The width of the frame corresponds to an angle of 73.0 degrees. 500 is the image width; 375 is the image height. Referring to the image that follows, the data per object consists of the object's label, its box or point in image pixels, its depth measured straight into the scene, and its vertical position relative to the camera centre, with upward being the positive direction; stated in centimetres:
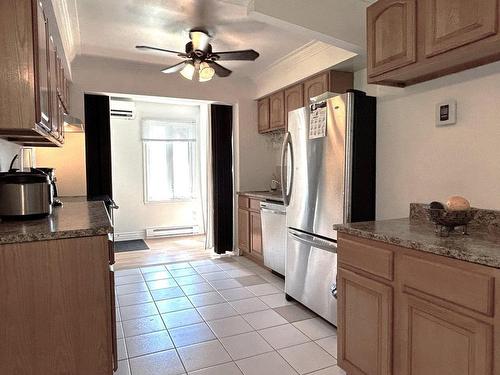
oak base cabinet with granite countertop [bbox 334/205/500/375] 123 -55
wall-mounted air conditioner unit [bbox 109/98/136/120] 532 +106
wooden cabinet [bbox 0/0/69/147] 147 +49
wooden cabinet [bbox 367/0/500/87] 153 +68
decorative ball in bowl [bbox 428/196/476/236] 156 -20
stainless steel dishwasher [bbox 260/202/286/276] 352 -67
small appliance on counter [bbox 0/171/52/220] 173 -10
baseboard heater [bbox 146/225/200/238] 581 -100
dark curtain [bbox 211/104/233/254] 460 -1
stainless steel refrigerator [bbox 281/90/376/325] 244 -8
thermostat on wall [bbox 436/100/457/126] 206 +36
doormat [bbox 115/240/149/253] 506 -111
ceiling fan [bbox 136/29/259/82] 284 +99
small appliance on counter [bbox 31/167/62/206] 270 +2
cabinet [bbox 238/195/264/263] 409 -69
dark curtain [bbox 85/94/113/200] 399 +35
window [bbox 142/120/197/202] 578 +26
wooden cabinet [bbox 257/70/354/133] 322 +85
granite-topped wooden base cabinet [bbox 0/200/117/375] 141 -55
